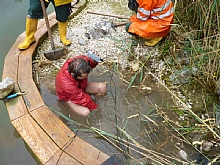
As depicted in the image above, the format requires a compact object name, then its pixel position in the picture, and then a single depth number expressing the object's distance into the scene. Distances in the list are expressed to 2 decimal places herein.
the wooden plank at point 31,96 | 2.59
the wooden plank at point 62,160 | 2.17
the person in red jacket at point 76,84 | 2.64
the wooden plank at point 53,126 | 2.32
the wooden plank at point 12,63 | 2.92
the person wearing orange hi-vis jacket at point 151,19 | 3.25
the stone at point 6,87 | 2.63
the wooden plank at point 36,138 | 2.23
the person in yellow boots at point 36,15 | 3.14
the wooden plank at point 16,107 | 2.53
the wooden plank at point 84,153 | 2.17
